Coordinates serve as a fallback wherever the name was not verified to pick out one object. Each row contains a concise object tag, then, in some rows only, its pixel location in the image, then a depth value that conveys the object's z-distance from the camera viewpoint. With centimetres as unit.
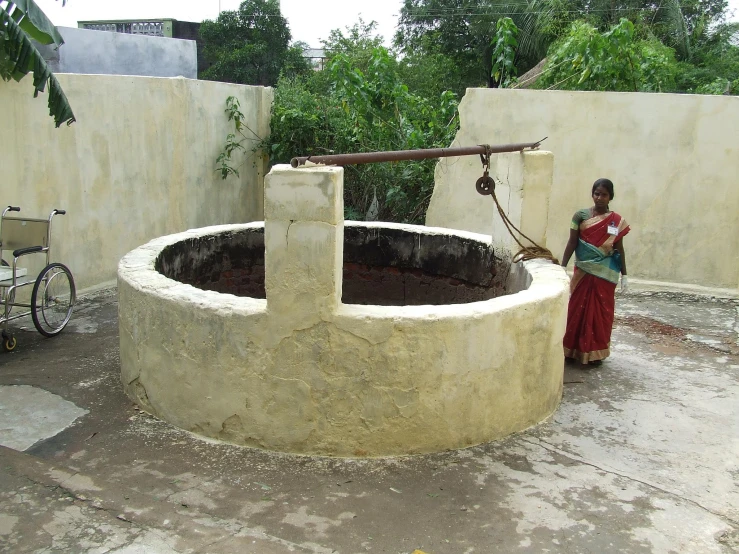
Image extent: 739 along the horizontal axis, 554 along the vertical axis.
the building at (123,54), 1507
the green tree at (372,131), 972
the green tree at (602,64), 907
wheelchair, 568
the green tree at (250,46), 2389
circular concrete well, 390
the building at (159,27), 2447
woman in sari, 558
